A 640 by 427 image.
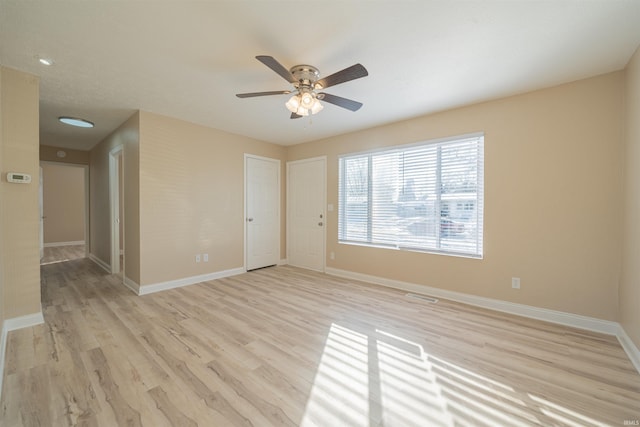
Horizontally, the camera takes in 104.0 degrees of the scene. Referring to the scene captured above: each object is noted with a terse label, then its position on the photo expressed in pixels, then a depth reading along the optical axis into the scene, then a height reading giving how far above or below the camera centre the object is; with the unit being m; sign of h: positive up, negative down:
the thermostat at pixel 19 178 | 2.45 +0.30
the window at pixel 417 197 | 3.27 +0.19
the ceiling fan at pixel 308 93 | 2.24 +1.08
